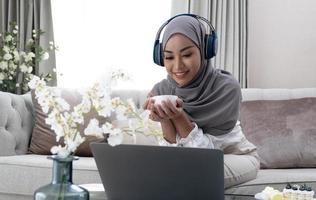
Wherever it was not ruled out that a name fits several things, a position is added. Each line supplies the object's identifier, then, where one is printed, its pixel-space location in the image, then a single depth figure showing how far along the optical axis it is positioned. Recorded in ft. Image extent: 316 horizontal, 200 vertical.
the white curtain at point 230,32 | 10.23
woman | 5.25
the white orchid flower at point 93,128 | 2.66
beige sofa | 6.68
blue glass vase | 2.74
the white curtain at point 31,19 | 11.32
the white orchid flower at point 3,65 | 9.74
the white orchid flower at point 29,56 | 10.10
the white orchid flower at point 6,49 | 9.75
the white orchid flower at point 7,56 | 9.73
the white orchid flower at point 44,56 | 10.38
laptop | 3.19
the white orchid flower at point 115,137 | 2.73
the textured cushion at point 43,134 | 8.32
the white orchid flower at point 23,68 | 10.10
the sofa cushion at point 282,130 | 7.78
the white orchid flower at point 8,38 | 10.00
